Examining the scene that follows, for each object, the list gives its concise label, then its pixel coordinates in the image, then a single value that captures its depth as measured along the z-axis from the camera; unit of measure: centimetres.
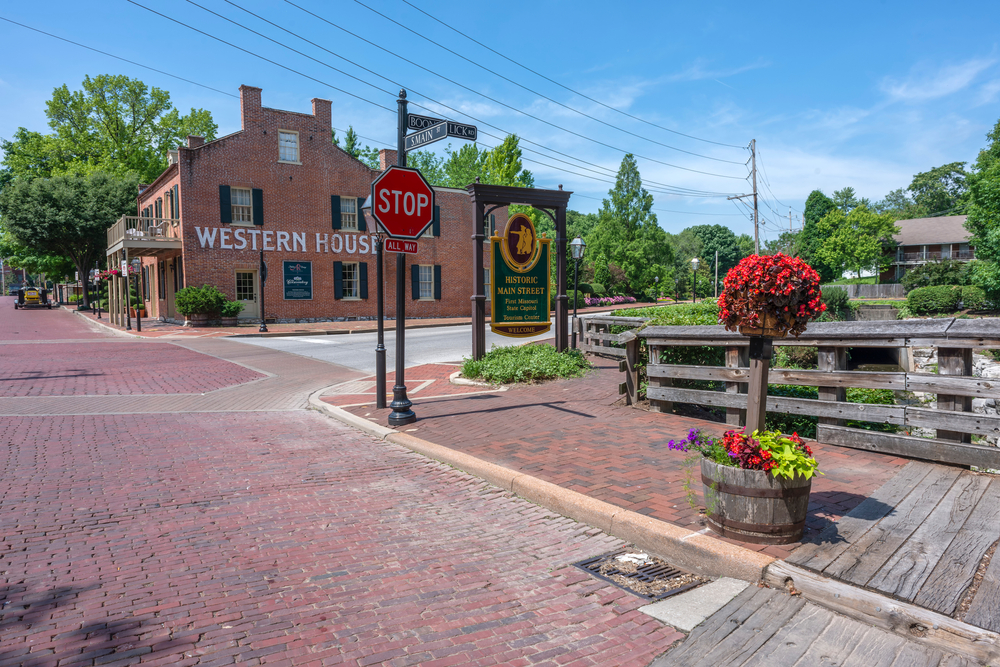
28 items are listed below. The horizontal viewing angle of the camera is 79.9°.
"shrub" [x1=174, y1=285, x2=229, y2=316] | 2553
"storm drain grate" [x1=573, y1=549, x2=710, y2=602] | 354
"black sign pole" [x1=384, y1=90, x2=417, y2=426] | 792
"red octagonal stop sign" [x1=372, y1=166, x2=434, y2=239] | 782
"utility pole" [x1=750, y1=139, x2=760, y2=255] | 4394
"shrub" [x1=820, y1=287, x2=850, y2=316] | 3329
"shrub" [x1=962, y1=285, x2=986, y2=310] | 3198
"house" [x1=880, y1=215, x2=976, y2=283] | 5950
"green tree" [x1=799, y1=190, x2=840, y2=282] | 6969
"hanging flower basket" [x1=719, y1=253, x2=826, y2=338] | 385
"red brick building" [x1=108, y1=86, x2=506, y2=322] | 2695
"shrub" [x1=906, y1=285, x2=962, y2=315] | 3275
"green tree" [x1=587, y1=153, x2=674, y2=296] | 5156
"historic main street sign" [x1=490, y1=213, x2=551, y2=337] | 1138
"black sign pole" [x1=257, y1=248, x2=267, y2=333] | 2497
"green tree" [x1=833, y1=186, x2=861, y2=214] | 9431
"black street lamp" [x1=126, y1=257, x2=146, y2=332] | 2738
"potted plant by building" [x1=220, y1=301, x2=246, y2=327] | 2662
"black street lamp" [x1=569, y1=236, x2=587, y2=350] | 1769
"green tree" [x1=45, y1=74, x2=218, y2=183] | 4847
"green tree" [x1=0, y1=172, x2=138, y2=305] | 3972
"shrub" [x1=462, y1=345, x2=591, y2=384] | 1077
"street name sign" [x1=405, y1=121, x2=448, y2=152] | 815
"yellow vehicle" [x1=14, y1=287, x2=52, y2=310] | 5119
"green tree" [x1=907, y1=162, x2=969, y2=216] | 8656
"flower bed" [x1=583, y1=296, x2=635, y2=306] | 4369
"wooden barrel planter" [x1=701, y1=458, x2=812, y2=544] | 359
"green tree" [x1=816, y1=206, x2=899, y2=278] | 5862
